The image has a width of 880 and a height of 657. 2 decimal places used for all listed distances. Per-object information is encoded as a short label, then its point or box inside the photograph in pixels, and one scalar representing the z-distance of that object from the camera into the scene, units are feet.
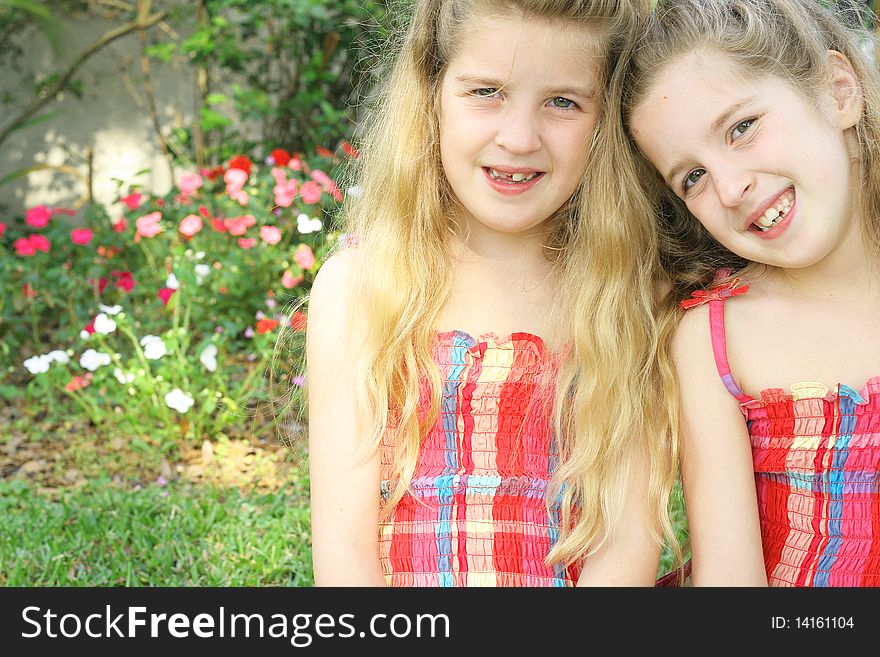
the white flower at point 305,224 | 10.23
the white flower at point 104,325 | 9.90
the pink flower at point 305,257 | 10.39
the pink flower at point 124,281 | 11.37
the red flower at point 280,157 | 11.89
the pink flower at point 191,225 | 11.05
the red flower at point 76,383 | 10.48
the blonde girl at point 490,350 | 5.68
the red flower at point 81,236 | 11.99
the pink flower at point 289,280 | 10.45
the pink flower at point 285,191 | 10.92
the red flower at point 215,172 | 12.64
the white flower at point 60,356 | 10.45
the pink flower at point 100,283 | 12.01
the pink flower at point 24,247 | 12.25
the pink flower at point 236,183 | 11.36
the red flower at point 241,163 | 11.59
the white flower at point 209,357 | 10.03
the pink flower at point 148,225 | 11.42
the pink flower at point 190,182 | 12.01
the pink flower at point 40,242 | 12.35
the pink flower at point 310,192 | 10.68
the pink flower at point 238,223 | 11.16
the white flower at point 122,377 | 10.13
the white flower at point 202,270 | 10.75
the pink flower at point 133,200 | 12.47
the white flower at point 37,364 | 10.30
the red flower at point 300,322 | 7.70
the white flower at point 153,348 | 9.87
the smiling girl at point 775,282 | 5.31
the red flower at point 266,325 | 10.36
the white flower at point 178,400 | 9.61
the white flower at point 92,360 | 10.07
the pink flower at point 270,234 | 10.79
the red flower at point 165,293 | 10.66
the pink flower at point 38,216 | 12.40
